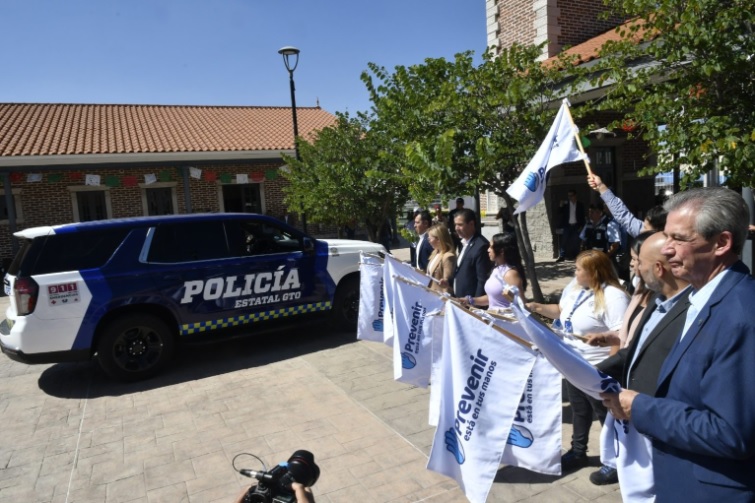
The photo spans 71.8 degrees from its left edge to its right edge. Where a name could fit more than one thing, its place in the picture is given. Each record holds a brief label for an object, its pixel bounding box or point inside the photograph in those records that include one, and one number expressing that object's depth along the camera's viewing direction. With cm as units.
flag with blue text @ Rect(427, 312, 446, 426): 379
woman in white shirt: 353
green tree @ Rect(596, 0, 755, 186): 409
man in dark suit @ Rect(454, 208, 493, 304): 502
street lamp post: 1352
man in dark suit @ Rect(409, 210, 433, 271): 716
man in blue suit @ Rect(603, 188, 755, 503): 157
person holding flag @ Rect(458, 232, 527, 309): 436
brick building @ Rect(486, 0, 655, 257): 1278
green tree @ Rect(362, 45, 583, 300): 654
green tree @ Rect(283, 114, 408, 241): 1009
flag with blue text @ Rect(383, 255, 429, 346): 519
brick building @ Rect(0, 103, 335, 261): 1772
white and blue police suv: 581
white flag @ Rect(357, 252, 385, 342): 596
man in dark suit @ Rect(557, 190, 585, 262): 1264
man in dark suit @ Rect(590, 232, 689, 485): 200
